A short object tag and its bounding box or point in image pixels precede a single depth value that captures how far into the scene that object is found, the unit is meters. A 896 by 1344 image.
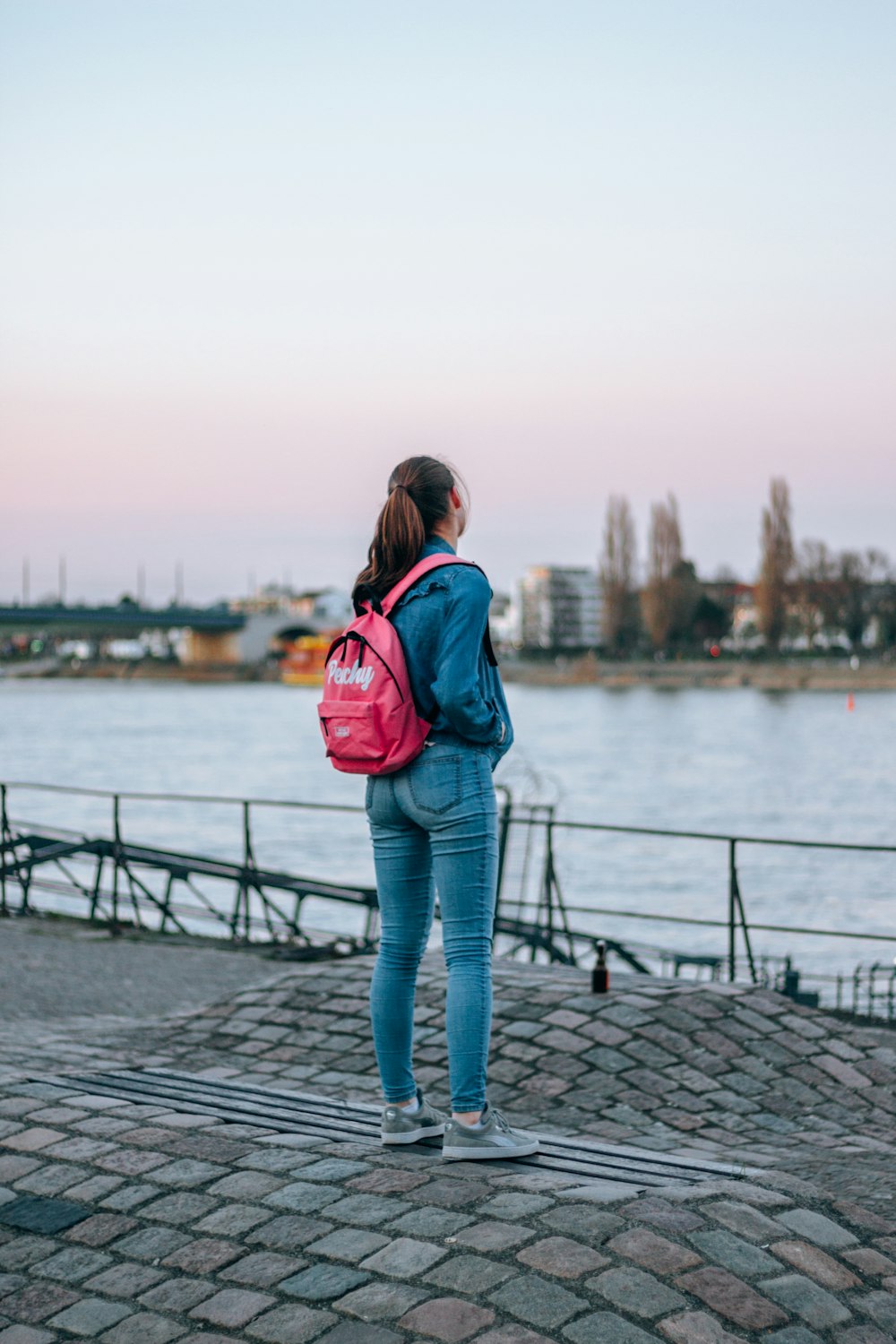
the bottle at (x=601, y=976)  6.82
